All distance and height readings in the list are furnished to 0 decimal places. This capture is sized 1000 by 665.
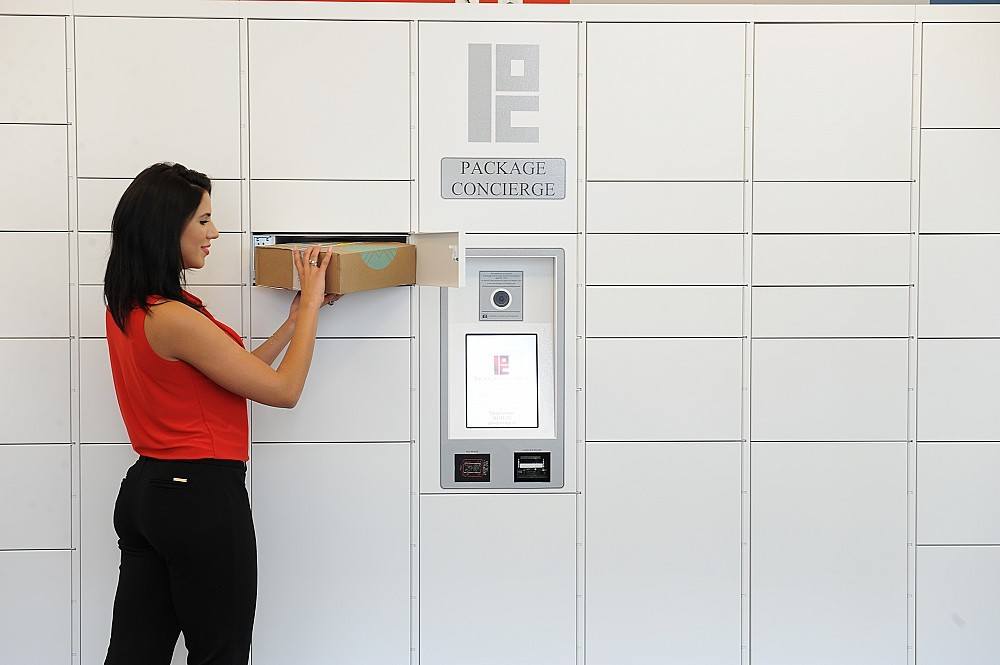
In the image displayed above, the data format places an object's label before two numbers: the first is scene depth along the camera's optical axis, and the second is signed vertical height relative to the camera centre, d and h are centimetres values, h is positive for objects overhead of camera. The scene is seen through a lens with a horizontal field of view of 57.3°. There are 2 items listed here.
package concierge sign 319 +48
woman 239 -30
